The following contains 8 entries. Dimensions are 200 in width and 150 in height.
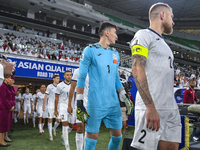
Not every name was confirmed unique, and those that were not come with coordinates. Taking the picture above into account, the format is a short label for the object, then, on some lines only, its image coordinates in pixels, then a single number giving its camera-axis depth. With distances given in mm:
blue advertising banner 10688
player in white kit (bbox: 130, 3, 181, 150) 1561
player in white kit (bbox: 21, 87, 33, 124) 11702
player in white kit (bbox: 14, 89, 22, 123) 11867
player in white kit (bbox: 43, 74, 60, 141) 6687
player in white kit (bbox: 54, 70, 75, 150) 4871
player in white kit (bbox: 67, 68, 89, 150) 3284
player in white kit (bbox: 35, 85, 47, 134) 8480
